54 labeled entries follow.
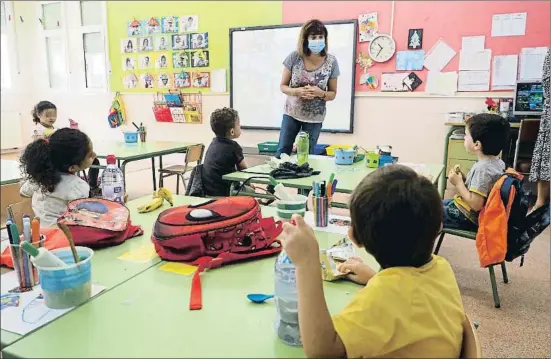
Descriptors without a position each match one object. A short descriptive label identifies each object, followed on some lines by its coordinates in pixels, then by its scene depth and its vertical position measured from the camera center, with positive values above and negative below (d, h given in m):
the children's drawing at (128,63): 6.53 +0.57
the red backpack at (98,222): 1.27 -0.37
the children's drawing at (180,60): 6.10 +0.58
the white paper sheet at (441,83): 4.71 +0.21
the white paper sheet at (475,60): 4.54 +0.45
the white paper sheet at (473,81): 4.57 +0.23
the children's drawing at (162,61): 6.24 +0.57
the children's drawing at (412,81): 4.84 +0.24
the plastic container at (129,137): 3.92 -0.33
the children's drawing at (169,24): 6.10 +1.08
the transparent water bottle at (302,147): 2.76 -0.29
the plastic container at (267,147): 4.05 -0.43
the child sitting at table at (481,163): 2.23 -0.32
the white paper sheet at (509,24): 4.38 +0.80
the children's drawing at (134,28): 6.38 +1.07
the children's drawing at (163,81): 6.28 +0.29
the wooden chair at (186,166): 4.04 -0.66
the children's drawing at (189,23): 5.97 +1.08
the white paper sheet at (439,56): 4.69 +0.50
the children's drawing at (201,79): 6.02 +0.30
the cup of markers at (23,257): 1.01 -0.37
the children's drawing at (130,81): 6.57 +0.30
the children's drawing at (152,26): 6.23 +1.08
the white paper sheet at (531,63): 4.33 +0.40
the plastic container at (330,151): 3.75 -0.43
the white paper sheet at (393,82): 4.91 +0.23
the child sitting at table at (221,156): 2.83 -0.36
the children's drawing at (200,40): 5.93 +0.83
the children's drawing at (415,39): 4.77 +0.70
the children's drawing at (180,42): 6.05 +0.83
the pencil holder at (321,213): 1.55 -0.40
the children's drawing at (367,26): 4.92 +0.87
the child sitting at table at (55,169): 1.71 -0.28
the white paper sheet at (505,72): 4.45 +0.32
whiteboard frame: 5.00 +0.69
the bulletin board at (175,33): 5.65 +0.99
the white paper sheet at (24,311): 0.87 -0.45
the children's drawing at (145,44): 6.32 +0.84
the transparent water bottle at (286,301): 0.84 -0.40
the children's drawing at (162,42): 6.19 +0.84
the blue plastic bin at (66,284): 0.92 -0.40
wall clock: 4.88 +0.61
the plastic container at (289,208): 1.56 -0.38
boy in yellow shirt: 0.77 -0.35
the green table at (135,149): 3.30 -0.41
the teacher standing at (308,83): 3.22 +0.14
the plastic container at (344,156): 2.77 -0.35
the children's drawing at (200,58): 5.96 +0.59
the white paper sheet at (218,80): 5.91 +0.29
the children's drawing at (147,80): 6.41 +0.30
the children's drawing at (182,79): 6.13 +0.30
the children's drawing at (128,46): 6.47 +0.82
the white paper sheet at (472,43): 4.55 +0.63
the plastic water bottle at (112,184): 1.75 -0.34
